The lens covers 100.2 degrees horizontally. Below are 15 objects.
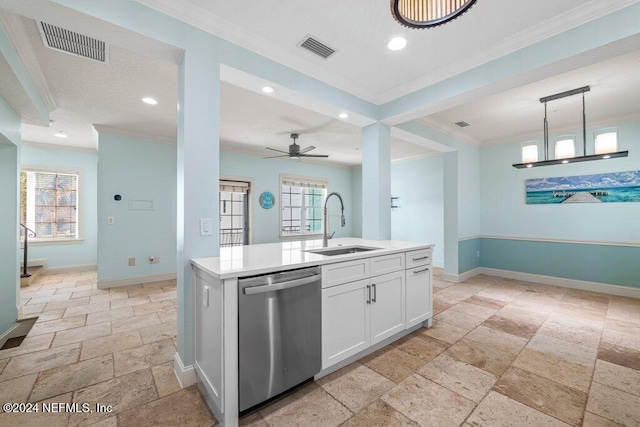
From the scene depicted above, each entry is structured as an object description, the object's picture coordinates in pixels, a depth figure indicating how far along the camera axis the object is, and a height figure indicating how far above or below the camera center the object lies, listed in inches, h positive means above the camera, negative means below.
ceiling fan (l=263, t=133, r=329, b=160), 192.1 +47.2
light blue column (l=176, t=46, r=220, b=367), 78.1 +13.7
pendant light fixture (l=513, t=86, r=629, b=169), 114.6 +29.2
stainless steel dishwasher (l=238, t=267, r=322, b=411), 63.3 -29.9
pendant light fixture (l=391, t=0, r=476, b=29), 45.4 +35.8
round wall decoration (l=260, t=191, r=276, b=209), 258.9 +15.4
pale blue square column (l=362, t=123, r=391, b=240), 136.9 +17.0
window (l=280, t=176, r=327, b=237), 284.2 +11.5
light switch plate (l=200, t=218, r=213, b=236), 80.2 -3.3
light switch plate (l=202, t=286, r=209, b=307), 67.9 -20.6
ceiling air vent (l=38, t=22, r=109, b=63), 82.6 +57.3
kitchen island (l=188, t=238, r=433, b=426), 61.2 -26.0
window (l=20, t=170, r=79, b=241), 220.4 +10.9
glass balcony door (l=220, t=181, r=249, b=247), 255.0 -2.1
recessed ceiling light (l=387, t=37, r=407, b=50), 91.4 +60.1
